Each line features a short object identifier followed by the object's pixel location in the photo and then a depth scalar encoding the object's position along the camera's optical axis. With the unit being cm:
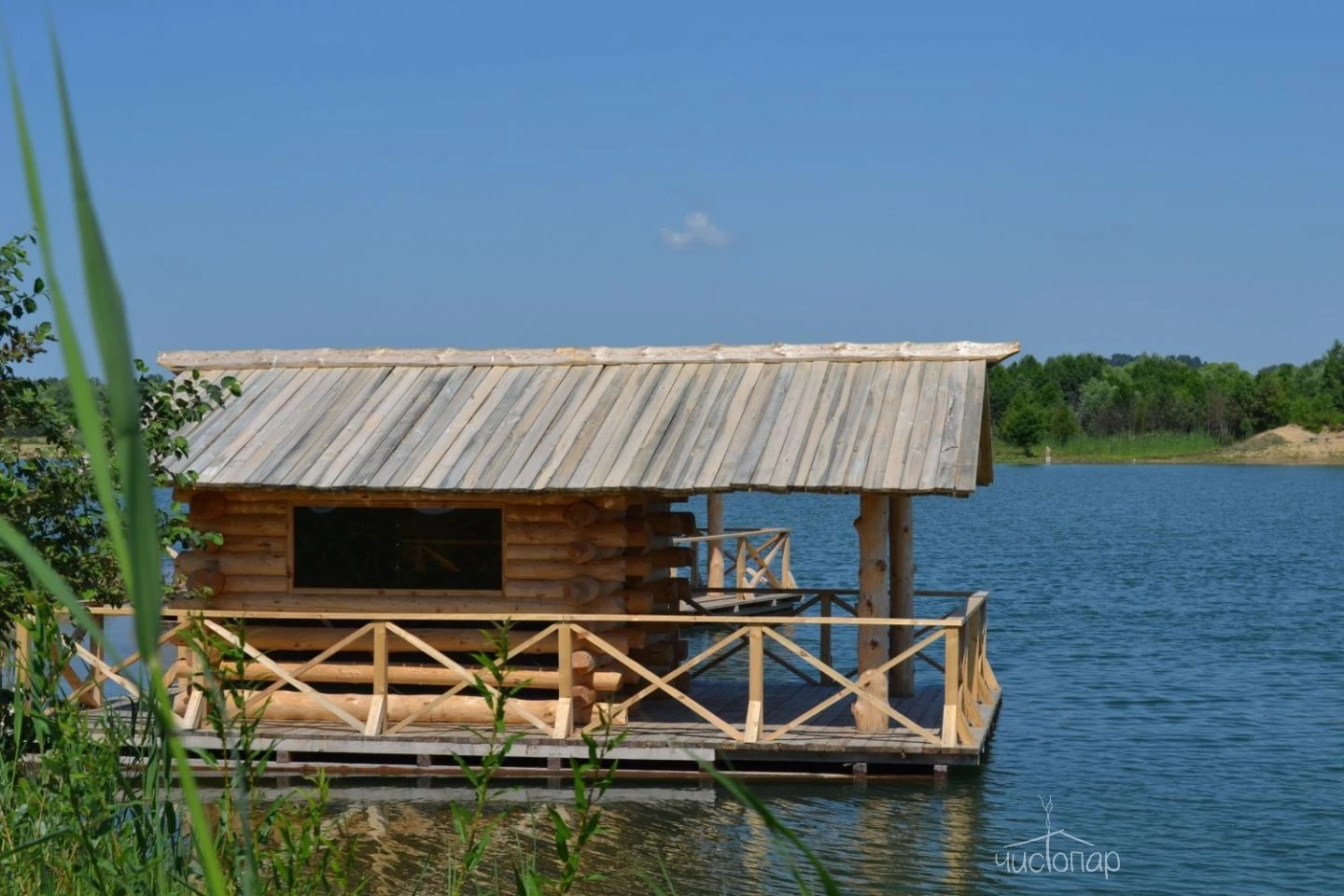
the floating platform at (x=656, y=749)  1208
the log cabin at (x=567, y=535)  1228
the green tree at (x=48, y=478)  830
